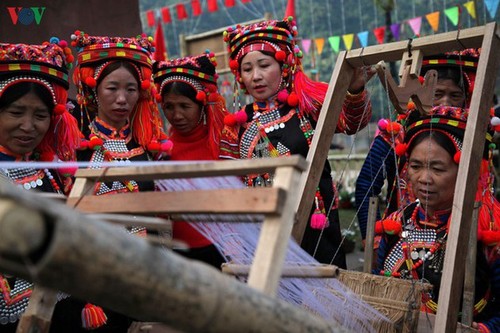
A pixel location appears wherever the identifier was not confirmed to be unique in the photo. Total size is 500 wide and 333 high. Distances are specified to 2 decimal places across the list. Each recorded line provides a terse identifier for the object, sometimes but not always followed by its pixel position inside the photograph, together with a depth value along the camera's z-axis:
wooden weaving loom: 1.42
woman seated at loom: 2.86
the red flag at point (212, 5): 14.88
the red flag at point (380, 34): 12.48
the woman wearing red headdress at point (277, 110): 3.62
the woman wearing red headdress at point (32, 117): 2.94
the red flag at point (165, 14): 15.47
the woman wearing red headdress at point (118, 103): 3.51
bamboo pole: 0.98
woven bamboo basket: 2.34
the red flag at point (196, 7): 15.55
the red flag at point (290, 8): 8.76
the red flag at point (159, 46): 6.73
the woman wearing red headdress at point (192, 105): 4.11
